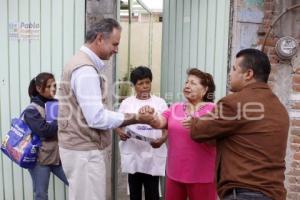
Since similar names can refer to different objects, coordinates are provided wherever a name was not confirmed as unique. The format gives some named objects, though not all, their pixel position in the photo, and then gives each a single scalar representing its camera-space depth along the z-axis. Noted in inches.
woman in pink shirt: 128.3
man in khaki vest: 108.7
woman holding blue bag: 146.0
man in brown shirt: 95.1
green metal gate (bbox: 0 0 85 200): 164.6
